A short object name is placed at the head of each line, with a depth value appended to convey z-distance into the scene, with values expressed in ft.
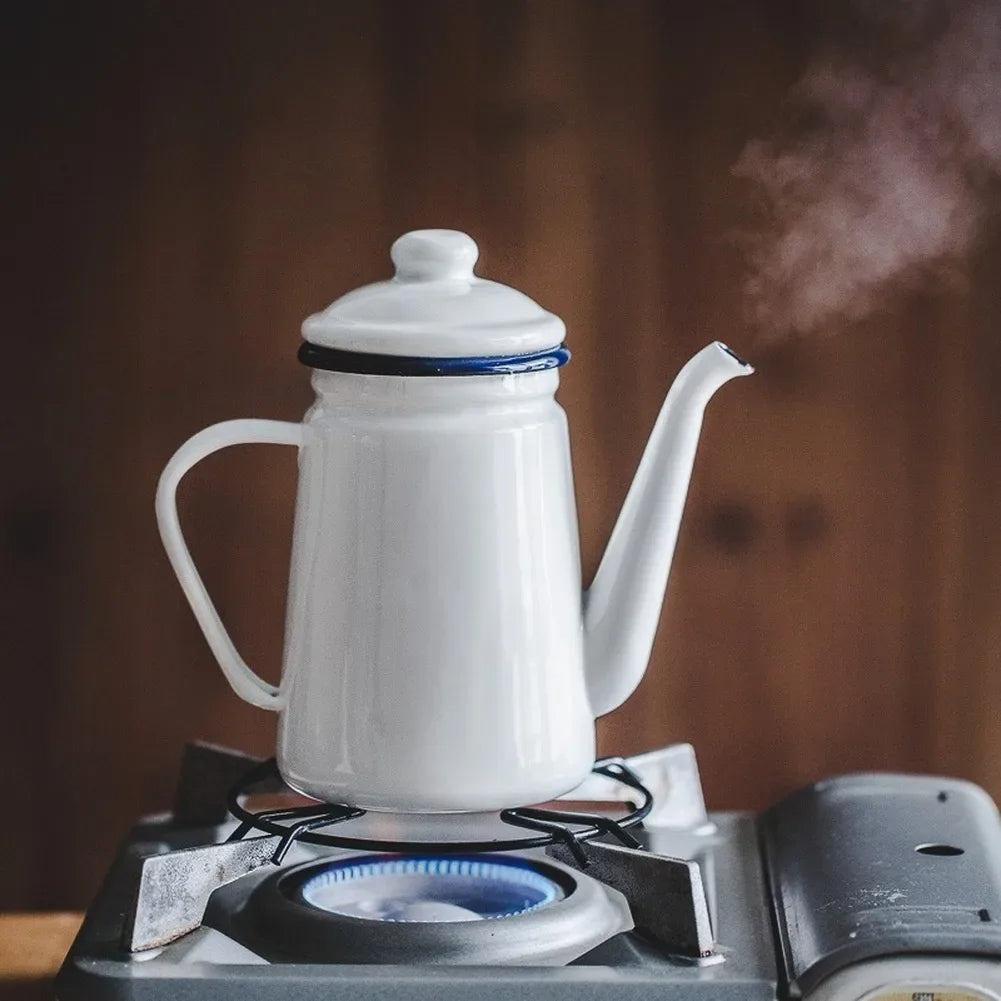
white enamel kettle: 3.78
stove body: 3.67
